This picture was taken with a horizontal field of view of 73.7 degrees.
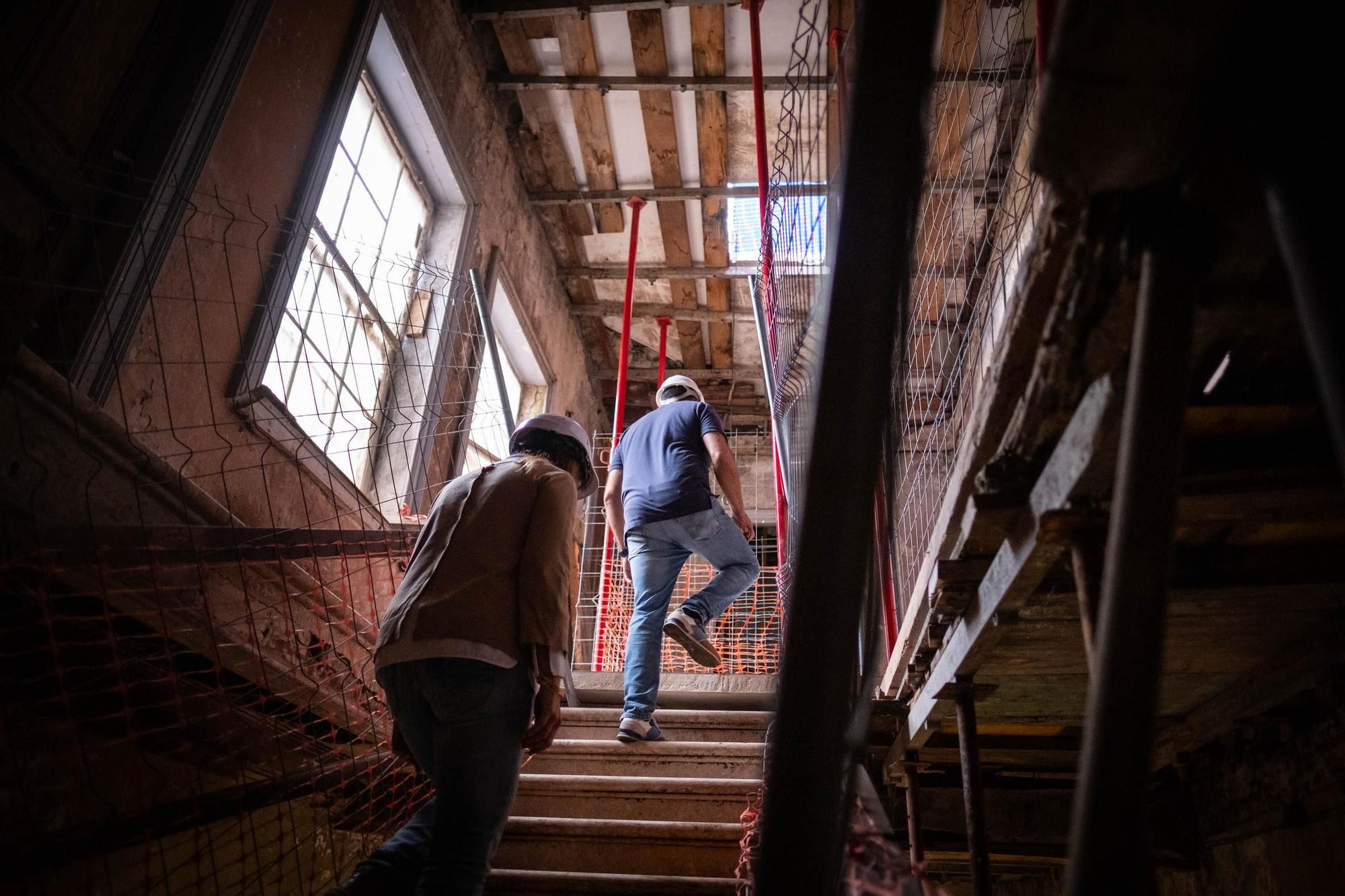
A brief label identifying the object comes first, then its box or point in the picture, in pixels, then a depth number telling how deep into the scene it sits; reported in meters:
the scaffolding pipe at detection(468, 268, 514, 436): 3.87
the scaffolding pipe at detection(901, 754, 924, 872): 2.73
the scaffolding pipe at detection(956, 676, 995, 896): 1.94
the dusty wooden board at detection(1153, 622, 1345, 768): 2.02
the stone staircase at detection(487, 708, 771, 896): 2.39
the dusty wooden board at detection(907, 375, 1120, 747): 1.11
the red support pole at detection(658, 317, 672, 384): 7.71
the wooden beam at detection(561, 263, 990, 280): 7.79
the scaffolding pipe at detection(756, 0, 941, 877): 0.52
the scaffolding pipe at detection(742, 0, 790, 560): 4.03
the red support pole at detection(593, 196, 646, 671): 5.39
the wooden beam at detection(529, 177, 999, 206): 7.00
